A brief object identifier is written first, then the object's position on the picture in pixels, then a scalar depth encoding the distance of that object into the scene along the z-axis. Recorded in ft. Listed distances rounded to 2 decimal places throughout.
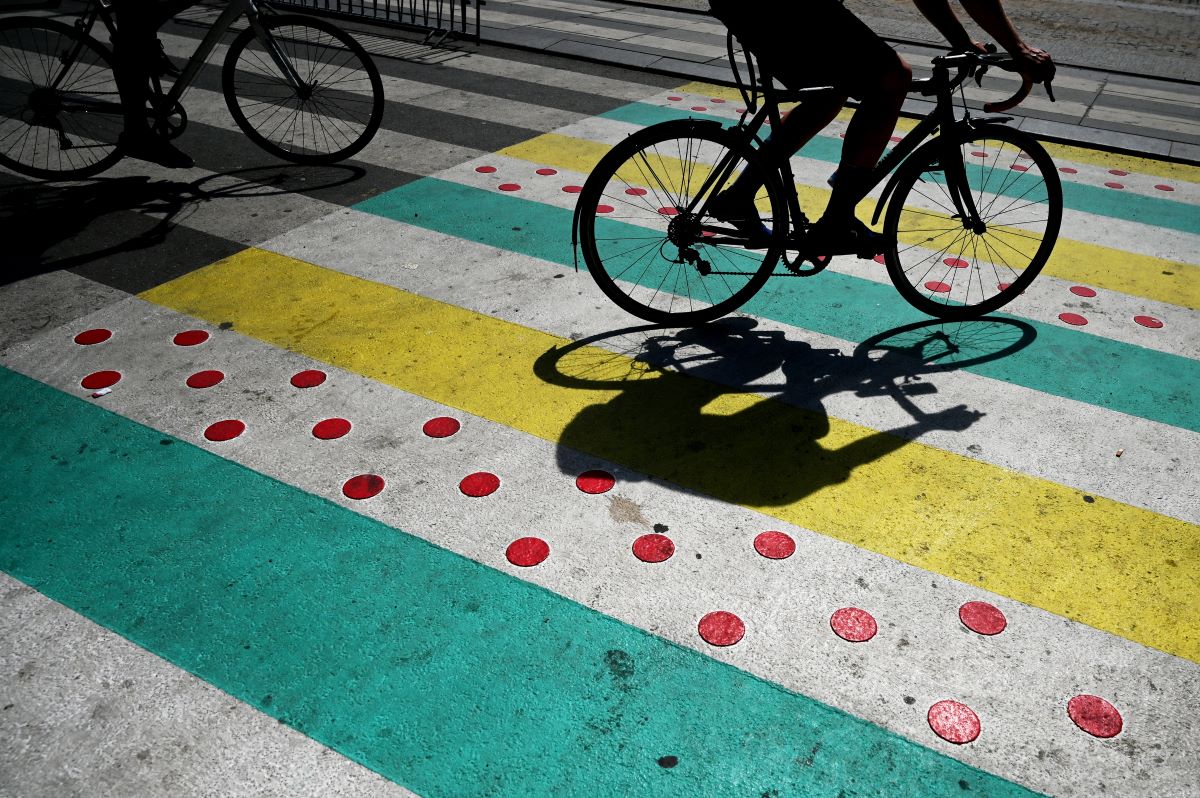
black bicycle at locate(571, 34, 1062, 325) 11.66
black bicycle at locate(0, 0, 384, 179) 16.60
